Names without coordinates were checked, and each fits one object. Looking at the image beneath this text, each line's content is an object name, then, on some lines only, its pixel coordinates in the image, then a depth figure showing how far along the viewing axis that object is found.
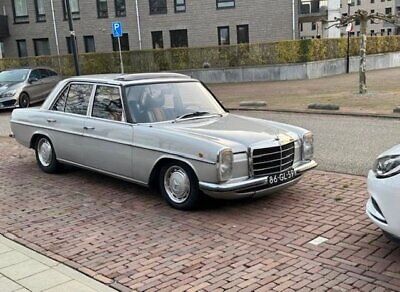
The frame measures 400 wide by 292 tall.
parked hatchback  18.14
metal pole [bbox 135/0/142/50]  34.47
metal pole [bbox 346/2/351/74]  31.01
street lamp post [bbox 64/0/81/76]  18.81
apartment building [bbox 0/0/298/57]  31.61
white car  4.00
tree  16.42
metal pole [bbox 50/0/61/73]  36.50
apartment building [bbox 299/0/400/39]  80.70
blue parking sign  20.02
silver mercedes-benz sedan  5.49
